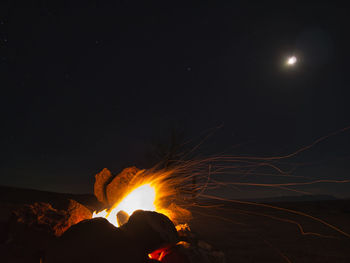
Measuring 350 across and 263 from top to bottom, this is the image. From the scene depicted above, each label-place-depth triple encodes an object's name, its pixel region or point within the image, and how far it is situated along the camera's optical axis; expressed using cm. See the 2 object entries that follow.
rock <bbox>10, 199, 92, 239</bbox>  268
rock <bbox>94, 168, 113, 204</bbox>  392
